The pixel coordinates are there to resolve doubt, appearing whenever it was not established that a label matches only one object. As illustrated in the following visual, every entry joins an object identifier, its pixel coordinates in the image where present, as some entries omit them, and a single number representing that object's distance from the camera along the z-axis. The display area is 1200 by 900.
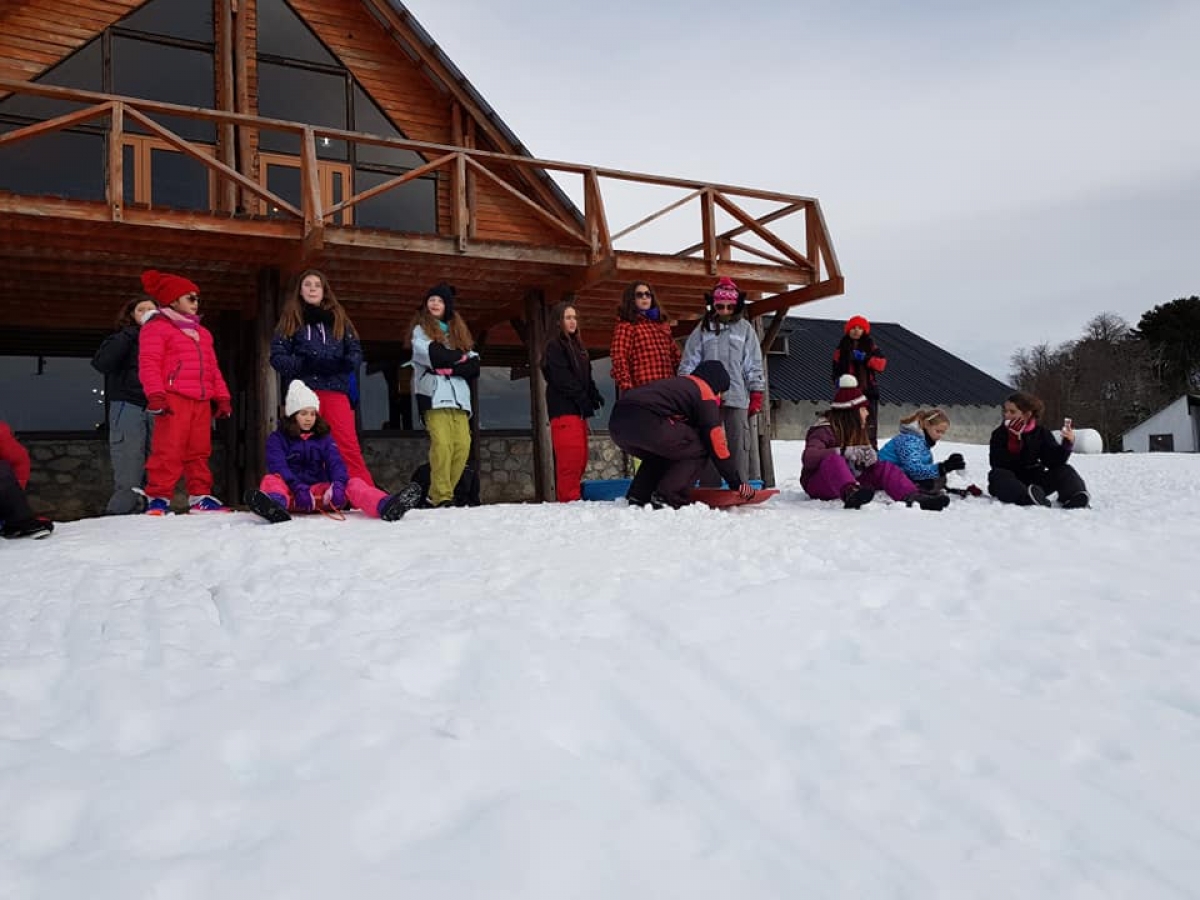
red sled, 5.75
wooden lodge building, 7.22
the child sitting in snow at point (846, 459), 6.33
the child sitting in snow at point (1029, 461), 6.34
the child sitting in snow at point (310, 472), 5.40
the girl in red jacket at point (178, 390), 5.68
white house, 35.47
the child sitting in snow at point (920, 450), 6.50
